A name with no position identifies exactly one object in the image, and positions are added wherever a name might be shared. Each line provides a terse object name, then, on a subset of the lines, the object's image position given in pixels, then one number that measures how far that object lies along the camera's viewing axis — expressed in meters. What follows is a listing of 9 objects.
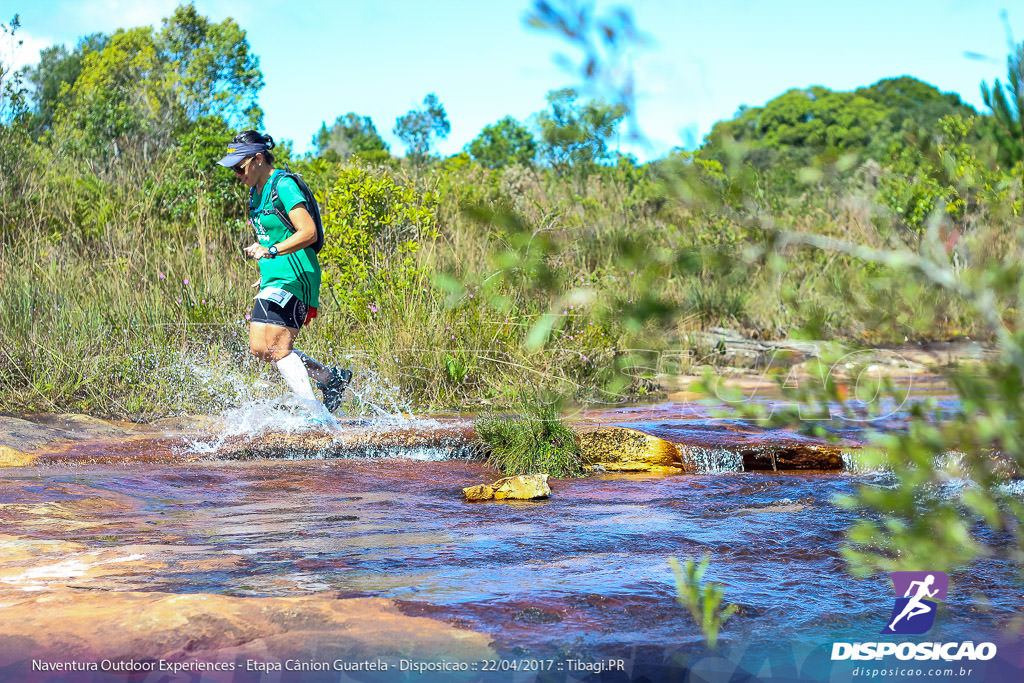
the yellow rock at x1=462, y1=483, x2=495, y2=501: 5.41
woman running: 6.26
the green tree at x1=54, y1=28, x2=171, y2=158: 15.91
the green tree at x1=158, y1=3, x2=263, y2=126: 27.00
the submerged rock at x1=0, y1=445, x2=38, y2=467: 6.05
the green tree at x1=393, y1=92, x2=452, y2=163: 53.53
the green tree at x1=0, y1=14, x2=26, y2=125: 10.86
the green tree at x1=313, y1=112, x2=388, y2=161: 48.59
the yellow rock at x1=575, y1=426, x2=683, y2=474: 6.55
